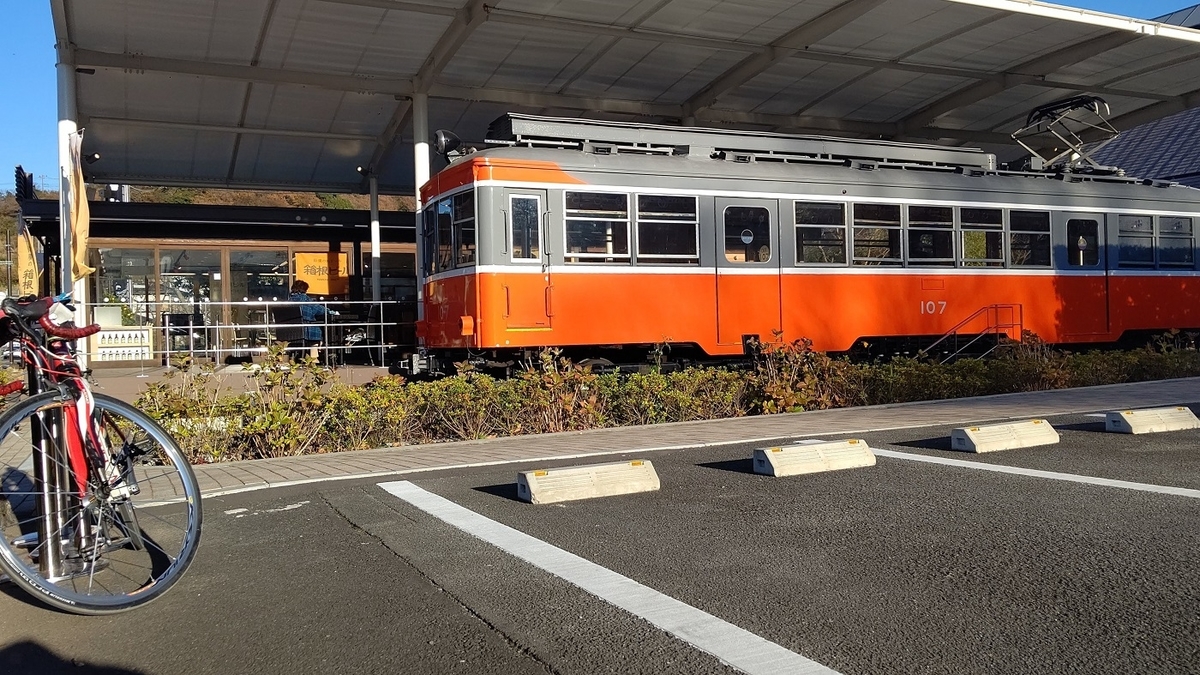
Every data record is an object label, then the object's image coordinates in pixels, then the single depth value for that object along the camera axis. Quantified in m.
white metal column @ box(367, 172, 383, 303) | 21.98
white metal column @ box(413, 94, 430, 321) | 19.80
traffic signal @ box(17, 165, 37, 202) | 21.49
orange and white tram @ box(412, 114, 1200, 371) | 12.40
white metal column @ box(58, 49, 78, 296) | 16.41
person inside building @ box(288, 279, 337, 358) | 20.46
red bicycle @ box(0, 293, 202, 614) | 4.17
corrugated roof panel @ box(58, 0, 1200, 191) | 17.08
